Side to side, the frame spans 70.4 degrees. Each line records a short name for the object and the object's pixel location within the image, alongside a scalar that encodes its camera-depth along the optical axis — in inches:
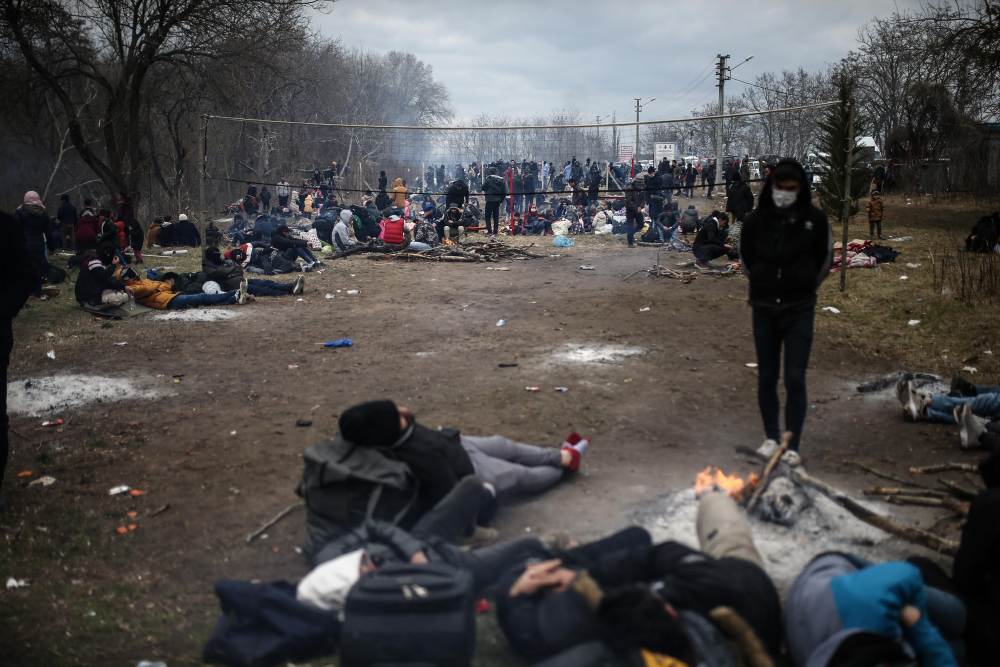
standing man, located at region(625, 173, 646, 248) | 695.1
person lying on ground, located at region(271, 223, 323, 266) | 559.8
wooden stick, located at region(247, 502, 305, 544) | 148.3
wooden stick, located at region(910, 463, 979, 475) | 153.6
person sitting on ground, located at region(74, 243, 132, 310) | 392.8
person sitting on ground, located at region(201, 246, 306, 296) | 439.8
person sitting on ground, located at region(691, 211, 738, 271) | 517.7
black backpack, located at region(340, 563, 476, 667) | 94.1
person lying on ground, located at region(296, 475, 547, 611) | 110.4
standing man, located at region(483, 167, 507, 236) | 729.0
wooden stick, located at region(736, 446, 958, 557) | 126.5
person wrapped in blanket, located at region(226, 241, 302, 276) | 541.6
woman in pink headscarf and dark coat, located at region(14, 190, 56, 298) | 479.2
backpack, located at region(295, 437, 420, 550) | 127.0
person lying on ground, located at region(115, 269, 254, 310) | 405.7
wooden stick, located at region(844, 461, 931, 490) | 153.5
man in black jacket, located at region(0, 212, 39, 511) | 162.4
